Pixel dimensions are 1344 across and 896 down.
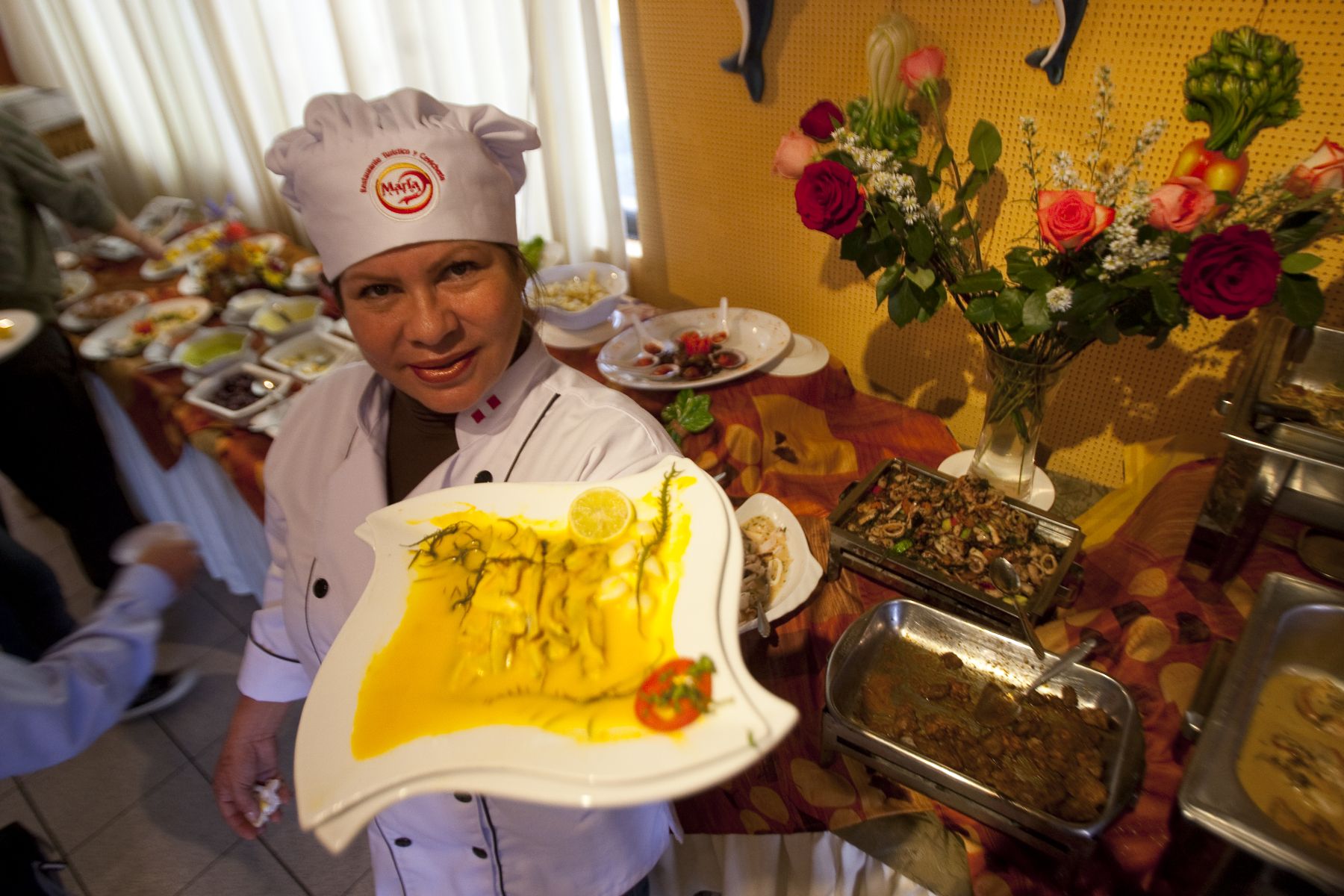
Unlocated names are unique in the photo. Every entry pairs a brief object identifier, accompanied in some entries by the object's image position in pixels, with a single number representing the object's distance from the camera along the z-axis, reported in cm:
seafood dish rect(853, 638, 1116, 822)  91
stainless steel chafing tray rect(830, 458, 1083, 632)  115
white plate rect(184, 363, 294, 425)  193
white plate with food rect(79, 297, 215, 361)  225
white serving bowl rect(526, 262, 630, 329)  203
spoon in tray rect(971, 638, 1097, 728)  102
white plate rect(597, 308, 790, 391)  178
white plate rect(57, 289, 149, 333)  242
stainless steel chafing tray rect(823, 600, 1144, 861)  88
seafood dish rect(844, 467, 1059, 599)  122
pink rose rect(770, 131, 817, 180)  127
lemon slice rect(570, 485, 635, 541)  80
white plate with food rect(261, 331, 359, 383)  214
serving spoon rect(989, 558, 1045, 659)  117
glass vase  125
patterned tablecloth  95
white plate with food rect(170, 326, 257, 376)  211
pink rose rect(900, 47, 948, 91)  130
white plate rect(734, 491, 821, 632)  122
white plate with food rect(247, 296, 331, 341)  231
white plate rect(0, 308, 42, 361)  205
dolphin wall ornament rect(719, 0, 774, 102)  164
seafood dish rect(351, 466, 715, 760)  63
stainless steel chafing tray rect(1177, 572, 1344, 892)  69
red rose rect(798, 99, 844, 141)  128
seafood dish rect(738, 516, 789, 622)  126
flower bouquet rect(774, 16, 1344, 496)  96
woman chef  94
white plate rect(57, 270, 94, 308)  259
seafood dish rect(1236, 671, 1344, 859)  74
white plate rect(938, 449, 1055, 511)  145
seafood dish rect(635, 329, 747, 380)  182
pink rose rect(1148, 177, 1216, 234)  97
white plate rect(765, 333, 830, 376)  179
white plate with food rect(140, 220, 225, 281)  279
